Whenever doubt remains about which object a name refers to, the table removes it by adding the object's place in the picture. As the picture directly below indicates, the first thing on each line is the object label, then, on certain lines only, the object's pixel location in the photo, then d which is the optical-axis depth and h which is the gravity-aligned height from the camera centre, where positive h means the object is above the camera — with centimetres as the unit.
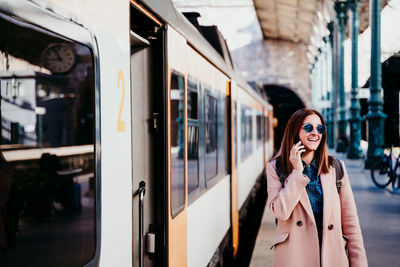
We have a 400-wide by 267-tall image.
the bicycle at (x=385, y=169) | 1256 -100
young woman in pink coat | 302 -42
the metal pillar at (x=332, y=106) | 3394 +138
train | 169 -2
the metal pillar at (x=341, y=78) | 2809 +257
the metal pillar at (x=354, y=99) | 2198 +120
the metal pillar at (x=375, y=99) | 1579 +87
